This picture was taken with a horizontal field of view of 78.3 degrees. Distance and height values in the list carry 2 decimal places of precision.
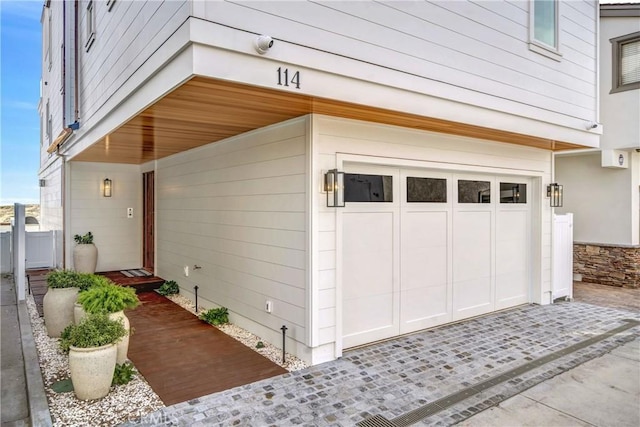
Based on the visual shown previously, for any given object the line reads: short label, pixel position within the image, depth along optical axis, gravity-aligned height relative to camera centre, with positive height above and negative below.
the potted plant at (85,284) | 4.38 -0.94
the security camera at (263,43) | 3.17 +1.36
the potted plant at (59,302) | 4.99 -1.15
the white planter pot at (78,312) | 4.33 -1.13
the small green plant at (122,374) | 3.79 -1.59
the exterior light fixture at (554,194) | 7.22 +0.31
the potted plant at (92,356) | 3.39 -1.27
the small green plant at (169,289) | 7.76 -1.54
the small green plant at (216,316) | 5.87 -1.59
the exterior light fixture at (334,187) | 4.32 +0.26
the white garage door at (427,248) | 4.93 -0.54
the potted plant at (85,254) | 8.84 -0.97
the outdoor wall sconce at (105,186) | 9.51 +0.61
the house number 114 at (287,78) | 3.36 +1.16
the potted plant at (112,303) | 3.89 -0.93
